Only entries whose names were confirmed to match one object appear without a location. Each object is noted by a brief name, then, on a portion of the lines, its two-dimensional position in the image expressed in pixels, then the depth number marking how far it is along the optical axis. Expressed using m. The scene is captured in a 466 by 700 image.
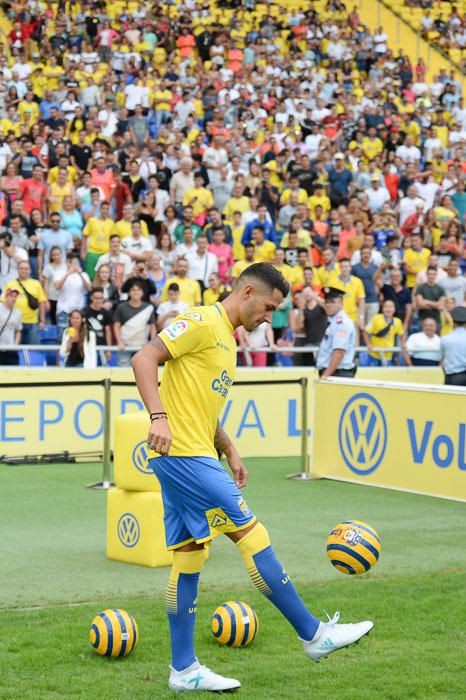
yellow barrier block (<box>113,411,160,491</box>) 8.91
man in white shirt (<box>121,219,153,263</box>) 18.72
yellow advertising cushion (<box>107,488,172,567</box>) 8.90
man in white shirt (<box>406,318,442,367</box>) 18.55
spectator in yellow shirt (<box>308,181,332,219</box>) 22.23
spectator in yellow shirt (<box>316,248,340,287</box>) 19.29
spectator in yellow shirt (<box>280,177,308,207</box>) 22.05
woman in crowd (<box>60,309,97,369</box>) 16.06
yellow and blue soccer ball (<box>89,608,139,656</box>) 6.58
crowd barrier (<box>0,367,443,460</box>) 14.66
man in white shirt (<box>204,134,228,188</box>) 22.08
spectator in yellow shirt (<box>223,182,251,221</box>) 21.23
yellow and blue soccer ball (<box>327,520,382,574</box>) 6.85
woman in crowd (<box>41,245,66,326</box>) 17.97
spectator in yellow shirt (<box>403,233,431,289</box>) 21.19
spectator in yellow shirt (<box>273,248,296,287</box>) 18.97
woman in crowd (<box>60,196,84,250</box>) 19.28
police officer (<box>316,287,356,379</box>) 14.73
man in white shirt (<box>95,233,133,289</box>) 18.23
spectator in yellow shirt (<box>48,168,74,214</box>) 19.72
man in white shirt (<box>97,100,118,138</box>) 23.02
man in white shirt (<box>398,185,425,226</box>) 23.41
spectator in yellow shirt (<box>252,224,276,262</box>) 19.48
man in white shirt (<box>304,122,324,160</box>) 25.01
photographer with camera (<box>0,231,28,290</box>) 17.73
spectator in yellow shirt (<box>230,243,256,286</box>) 18.81
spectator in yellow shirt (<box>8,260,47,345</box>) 17.26
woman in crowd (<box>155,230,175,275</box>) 19.14
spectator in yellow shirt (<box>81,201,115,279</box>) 18.98
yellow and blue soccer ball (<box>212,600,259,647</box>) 6.85
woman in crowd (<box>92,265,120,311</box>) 17.72
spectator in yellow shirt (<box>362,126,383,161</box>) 26.20
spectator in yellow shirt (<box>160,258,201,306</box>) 18.11
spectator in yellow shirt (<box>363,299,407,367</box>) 18.94
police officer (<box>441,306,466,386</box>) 16.36
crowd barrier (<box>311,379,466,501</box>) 12.27
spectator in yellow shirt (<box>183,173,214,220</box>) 20.94
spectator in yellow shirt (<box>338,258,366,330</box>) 19.06
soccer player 6.03
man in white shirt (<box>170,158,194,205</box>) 21.31
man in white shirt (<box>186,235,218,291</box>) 18.94
